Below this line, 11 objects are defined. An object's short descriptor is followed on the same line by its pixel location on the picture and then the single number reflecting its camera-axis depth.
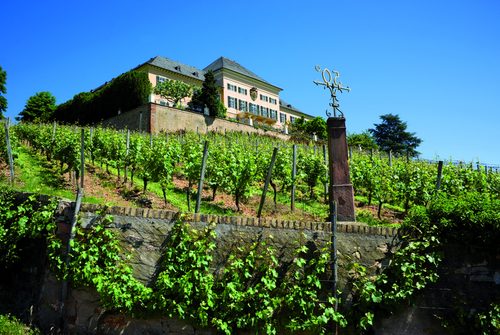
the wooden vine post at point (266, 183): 8.56
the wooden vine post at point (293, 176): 11.13
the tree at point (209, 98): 38.19
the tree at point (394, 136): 54.03
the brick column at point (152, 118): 31.92
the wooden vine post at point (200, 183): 7.95
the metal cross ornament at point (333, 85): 8.21
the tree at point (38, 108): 50.47
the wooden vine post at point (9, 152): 10.47
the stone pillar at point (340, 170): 7.58
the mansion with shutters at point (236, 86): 45.84
